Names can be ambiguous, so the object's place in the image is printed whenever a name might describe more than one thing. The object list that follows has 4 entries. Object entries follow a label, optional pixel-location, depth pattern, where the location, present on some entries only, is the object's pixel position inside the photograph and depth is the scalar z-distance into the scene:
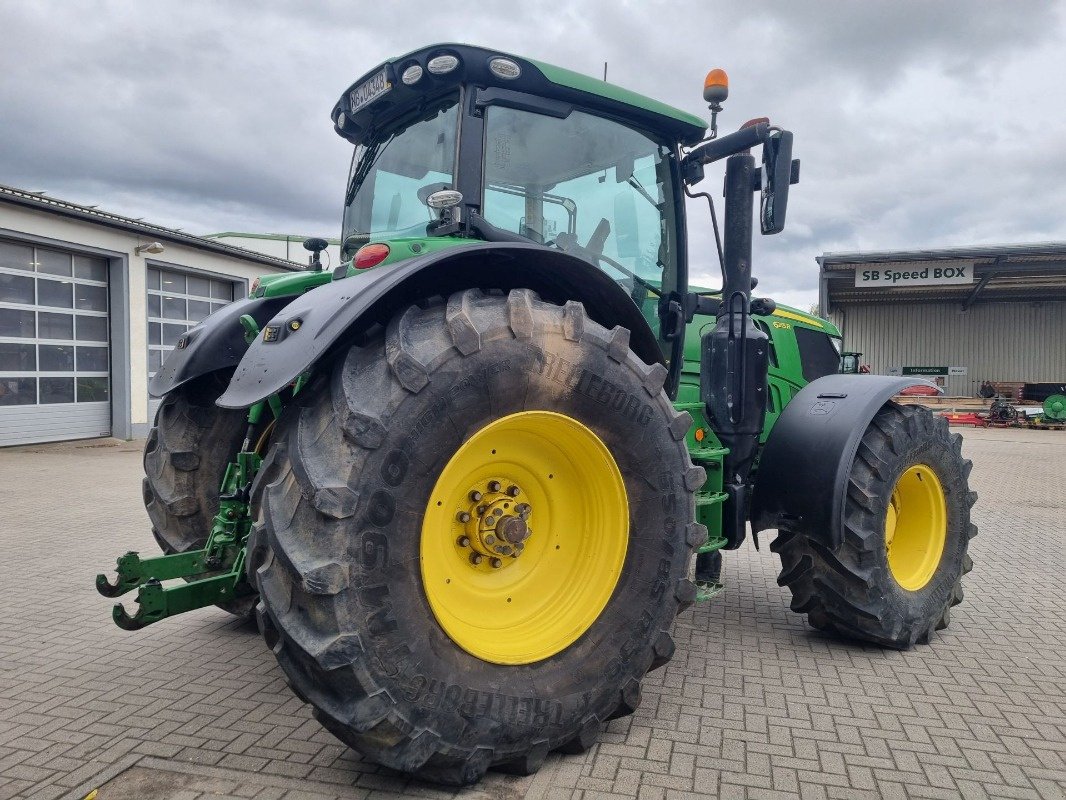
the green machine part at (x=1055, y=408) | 20.05
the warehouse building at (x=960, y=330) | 24.20
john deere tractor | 2.38
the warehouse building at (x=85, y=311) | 12.54
